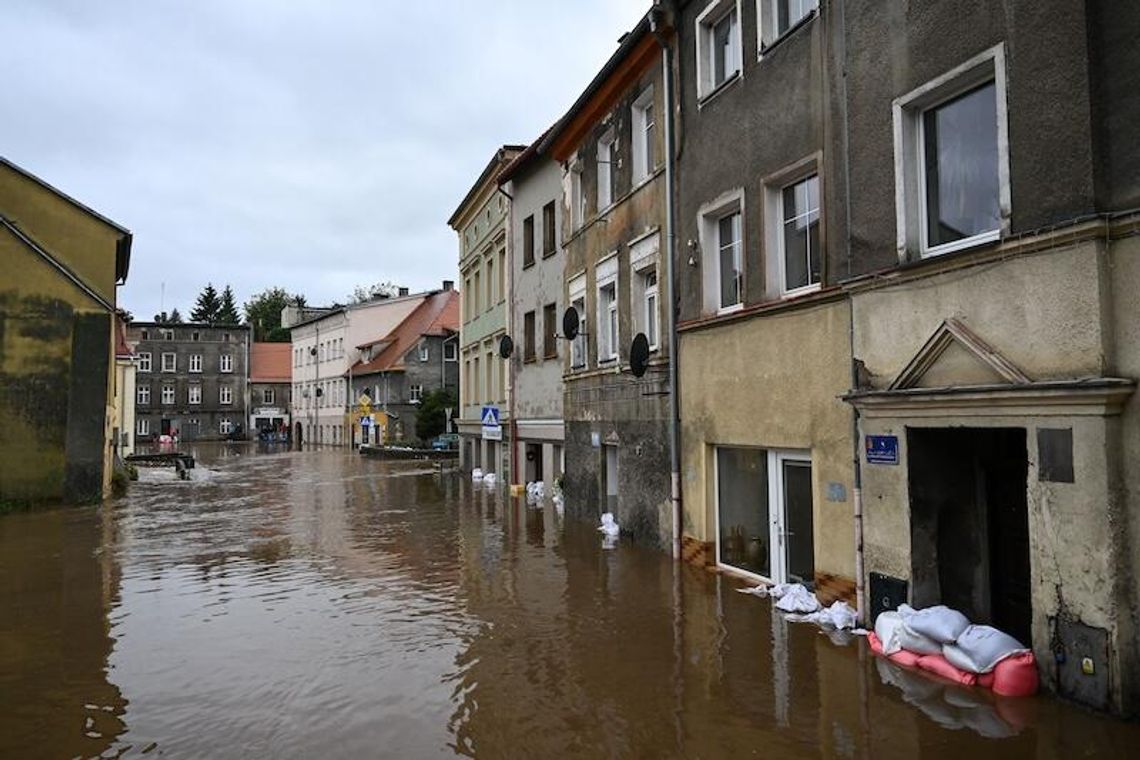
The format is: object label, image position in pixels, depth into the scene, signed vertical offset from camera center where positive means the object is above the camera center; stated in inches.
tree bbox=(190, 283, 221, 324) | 4468.5 +612.6
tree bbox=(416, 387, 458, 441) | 1935.3 +18.6
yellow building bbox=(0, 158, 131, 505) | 877.8 +52.8
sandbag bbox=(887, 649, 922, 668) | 288.0 -81.7
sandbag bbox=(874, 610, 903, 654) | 298.4 -75.0
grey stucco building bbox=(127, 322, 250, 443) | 3088.1 +161.1
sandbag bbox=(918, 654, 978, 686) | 265.3 -80.7
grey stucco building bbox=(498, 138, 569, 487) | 872.3 +117.9
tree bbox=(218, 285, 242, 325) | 4478.3 +597.3
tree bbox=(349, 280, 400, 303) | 3878.9 +599.5
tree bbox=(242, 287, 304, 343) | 3881.4 +525.6
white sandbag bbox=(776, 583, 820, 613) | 369.7 -79.5
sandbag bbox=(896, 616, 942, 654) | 284.7 -75.5
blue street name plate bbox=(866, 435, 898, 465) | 317.7 -12.6
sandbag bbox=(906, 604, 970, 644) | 276.7 -67.8
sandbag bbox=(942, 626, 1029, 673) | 261.9 -71.6
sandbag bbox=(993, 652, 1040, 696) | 253.1 -77.1
